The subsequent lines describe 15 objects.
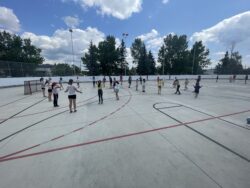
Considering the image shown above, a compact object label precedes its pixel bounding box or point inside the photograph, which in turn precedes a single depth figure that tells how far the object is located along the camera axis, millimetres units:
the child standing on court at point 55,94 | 9652
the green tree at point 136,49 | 64438
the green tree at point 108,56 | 55134
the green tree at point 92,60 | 53125
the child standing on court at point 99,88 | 10555
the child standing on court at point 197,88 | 12544
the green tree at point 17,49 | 48844
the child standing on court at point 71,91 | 8000
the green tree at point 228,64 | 47019
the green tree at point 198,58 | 61906
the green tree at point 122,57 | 54656
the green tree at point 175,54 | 61750
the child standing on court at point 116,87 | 12055
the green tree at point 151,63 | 53806
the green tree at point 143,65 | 53625
